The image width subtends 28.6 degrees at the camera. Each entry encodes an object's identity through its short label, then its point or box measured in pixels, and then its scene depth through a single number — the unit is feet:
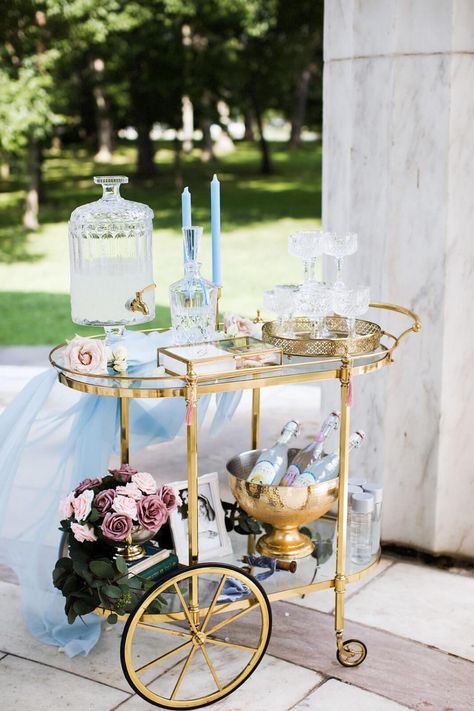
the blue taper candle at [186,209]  8.32
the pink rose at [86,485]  8.43
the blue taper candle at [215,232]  8.43
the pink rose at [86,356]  7.86
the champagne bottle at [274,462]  9.09
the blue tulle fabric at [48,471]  9.27
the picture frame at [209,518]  9.29
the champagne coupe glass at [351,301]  8.57
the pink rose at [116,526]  8.05
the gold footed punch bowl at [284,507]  8.87
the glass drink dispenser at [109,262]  8.46
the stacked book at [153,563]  8.51
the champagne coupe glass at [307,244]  8.67
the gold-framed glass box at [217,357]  7.94
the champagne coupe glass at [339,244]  8.76
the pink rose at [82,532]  8.16
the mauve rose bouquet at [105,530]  8.11
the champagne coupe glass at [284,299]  8.71
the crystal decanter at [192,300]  8.27
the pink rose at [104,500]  8.21
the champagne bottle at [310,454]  9.18
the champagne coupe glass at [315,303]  8.90
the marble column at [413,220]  10.18
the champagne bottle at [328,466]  9.29
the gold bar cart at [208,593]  7.89
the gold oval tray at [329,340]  8.55
